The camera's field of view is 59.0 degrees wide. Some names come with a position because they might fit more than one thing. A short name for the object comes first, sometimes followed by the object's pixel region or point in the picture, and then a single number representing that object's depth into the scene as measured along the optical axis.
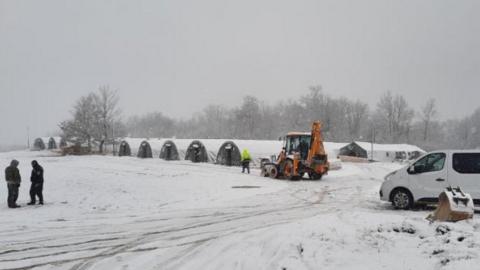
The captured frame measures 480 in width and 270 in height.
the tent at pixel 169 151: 48.22
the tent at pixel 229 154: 40.16
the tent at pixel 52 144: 82.53
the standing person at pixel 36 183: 15.02
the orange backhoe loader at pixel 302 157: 25.16
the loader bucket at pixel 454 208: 8.70
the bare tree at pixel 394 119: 110.12
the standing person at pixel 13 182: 14.31
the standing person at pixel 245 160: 30.31
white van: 12.34
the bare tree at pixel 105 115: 69.19
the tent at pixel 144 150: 52.84
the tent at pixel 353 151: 66.94
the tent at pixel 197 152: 43.44
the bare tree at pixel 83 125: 63.09
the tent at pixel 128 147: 57.09
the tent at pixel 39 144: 86.75
